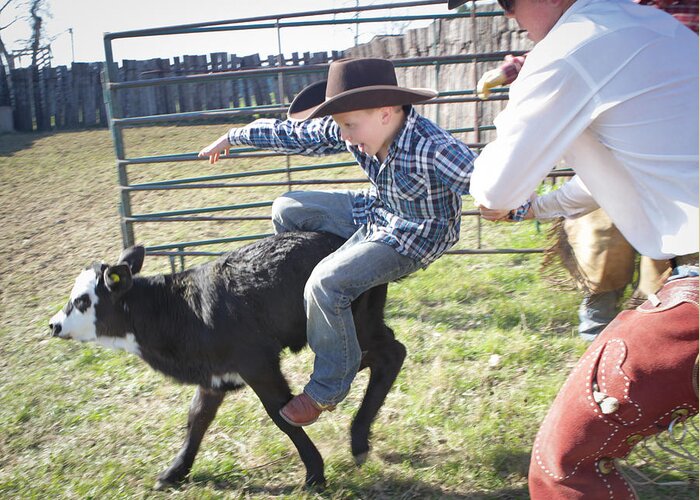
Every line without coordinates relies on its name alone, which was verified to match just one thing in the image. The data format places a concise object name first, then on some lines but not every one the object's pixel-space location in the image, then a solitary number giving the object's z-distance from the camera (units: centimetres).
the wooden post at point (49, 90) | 1859
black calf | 340
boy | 301
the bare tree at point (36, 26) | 2362
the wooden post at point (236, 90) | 1691
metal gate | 562
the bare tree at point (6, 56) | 2325
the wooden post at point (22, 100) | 1827
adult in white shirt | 195
